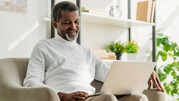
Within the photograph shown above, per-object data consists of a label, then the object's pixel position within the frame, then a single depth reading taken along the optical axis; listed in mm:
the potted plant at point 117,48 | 3498
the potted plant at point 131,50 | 3568
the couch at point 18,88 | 1595
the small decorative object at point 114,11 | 3467
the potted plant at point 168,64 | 4004
